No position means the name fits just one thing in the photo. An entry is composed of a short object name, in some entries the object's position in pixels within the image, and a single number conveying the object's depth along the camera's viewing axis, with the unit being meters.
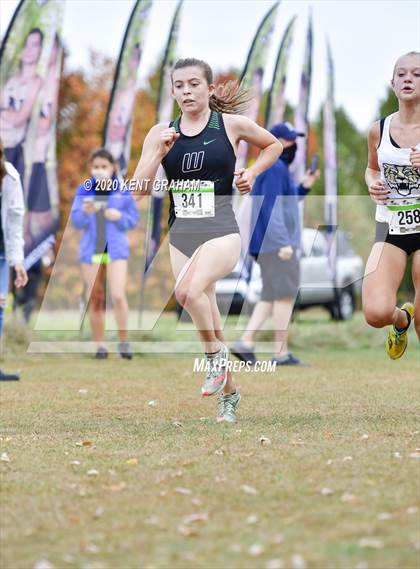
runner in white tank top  14.09
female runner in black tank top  14.31
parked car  46.34
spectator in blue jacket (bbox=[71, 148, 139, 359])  25.09
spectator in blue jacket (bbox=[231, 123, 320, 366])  23.70
